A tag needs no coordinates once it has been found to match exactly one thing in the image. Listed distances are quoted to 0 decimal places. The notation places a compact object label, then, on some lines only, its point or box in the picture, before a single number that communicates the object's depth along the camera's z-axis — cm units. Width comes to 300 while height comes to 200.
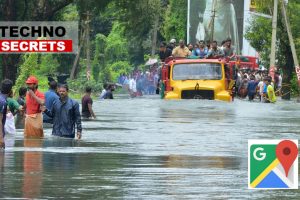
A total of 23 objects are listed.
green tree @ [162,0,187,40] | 10350
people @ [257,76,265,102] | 5553
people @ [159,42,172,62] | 4775
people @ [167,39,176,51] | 4880
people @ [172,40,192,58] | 4656
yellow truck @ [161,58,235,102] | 4406
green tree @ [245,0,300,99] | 6962
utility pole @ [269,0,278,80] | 6681
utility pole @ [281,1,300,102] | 6544
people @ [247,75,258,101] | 5920
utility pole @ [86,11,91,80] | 7850
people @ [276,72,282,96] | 6856
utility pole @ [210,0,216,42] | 8444
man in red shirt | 2467
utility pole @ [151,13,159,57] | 9956
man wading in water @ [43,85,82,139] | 2358
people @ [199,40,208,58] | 4611
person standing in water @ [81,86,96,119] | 3391
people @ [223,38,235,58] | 4744
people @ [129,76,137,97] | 7544
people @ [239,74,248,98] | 6197
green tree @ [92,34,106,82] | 9825
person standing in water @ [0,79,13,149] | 2105
